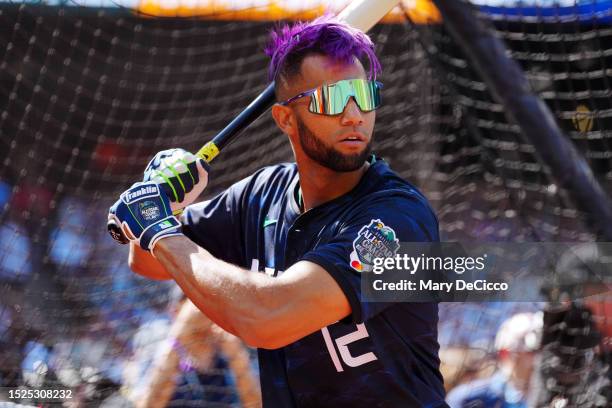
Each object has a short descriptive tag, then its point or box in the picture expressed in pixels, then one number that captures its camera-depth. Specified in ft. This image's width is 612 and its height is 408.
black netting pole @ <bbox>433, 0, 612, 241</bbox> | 20.10
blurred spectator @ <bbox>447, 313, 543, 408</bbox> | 25.32
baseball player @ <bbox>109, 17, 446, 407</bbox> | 14.61
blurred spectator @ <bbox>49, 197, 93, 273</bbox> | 32.12
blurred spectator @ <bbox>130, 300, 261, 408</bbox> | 25.57
